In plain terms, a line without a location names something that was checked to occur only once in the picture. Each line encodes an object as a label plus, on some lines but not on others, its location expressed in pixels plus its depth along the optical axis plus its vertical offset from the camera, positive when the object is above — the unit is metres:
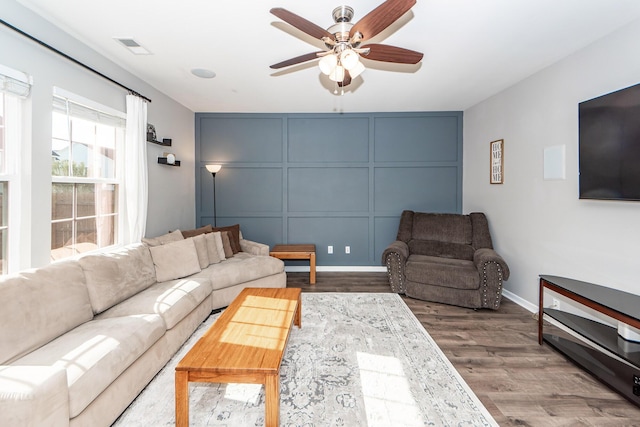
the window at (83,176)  2.50 +0.32
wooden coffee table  1.54 -0.80
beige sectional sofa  1.34 -0.75
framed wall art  3.93 +0.68
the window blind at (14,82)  1.95 +0.86
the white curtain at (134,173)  3.16 +0.41
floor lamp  4.49 +0.61
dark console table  1.93 -0.88
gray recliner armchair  3.38 -0.61
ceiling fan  1.67 +1.09
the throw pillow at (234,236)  4.11 -0.34
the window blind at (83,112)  2.41 +0.87
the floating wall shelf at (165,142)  3.76 +0.87
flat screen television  2.14 +0.53
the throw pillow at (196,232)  3.82 -0.27
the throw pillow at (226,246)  3.92 -0.45
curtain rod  1.98 +1.23
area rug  1.76 -1.18
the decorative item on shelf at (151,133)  3.54 +0.93
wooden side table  4.25 -0.59
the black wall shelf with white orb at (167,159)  3.83 +0.66
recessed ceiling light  3.22 +1.51
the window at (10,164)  2.08 +0.32
